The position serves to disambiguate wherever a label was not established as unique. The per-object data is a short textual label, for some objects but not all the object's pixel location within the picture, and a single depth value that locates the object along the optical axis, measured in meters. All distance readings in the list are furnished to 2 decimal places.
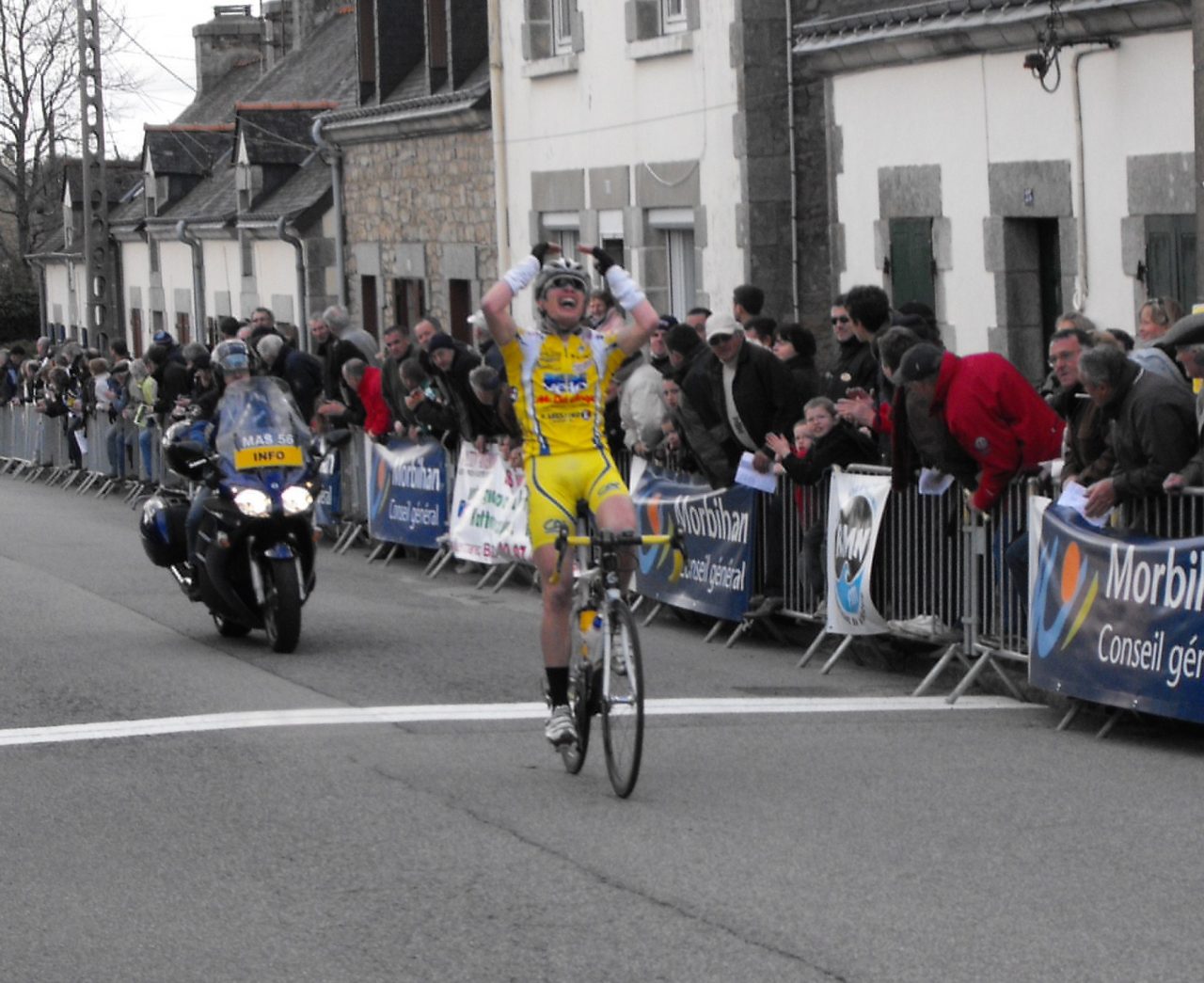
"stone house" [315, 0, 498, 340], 29.05
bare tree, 73.62
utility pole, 40.50
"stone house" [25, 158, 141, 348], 62.66
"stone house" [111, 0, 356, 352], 39.97
